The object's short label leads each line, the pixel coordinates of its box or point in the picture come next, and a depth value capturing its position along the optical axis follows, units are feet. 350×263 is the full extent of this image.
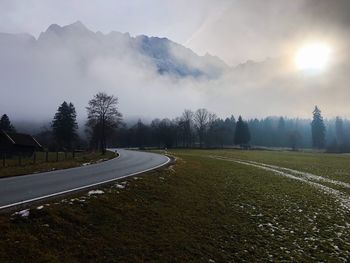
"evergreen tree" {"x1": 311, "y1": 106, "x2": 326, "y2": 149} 456.86
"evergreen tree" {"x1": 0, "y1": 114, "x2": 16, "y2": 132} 323.68
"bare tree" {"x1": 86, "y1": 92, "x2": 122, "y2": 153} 264.50
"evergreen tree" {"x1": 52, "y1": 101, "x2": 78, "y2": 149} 361.92
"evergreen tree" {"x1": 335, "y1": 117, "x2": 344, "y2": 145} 618.03
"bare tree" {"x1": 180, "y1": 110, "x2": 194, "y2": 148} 516.86
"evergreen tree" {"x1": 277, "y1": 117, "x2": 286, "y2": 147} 593.83
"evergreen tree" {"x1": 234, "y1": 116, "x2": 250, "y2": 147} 499.51
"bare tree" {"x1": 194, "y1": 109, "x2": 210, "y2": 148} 517.96
